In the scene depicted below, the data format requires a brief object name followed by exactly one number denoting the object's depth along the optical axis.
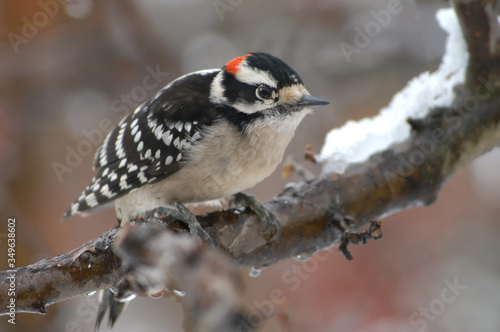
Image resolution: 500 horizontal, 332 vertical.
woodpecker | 5.50
